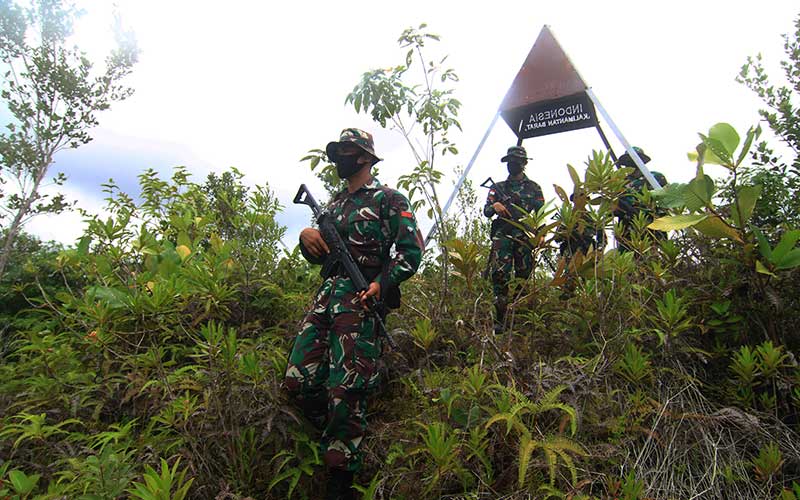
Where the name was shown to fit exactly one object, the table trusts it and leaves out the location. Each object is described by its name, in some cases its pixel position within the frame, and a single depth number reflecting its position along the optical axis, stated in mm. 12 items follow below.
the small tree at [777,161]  2801
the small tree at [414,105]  3707
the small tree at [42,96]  8289
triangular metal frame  4246
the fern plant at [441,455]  1964
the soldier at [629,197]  4445
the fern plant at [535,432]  1868
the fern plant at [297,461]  2170
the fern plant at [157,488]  1726
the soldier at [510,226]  4410
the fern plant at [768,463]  1890
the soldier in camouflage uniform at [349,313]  2236
